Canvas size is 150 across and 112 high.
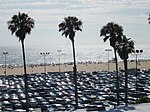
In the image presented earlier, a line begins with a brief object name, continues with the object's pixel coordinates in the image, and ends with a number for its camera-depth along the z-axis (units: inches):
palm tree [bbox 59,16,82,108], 1706.8
